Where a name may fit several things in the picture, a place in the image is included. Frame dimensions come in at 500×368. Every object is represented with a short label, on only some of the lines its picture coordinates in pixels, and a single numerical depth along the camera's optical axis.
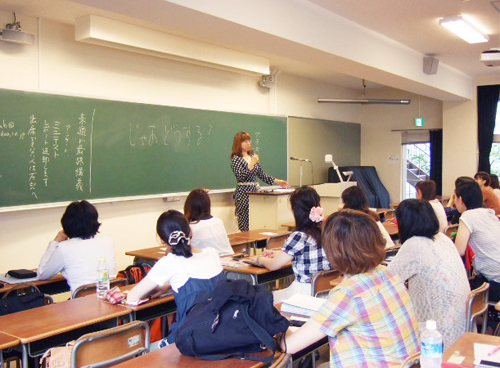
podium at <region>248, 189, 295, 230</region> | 7.02
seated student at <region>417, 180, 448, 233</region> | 5.46
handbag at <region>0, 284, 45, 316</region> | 2.89
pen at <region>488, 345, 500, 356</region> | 2.02
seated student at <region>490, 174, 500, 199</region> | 7.07
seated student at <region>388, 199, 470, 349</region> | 2.79
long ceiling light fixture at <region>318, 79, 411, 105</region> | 9.50
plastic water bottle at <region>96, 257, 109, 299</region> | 3.10
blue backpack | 1.95
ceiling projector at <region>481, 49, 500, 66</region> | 5.59
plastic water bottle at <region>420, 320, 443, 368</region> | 1.75
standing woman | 7.04
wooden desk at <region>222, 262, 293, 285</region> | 3.74
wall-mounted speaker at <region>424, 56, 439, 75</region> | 7.54
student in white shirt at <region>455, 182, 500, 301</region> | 3.89
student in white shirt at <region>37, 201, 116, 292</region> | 3.55
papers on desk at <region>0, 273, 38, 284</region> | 3.64
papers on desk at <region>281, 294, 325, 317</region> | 2.54
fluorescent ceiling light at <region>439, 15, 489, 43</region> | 5.53
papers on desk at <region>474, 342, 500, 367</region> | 1.93
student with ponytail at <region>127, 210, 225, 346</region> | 2.76
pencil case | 3.76
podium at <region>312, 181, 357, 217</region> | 7.91
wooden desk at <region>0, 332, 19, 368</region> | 2.30
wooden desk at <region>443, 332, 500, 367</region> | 1.99
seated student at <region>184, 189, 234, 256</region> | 4.35
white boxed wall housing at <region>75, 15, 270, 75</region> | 5.56
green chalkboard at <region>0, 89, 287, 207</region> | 5.31
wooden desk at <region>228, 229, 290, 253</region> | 5.04
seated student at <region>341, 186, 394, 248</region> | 4.34
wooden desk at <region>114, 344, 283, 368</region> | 1.96
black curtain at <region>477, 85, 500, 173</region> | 9.56
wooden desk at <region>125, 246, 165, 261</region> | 4.40
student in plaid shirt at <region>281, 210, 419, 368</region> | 1.89
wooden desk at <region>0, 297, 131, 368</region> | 2.47
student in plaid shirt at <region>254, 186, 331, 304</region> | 3.48
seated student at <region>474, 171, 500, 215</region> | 6.46
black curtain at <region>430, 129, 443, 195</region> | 10.47
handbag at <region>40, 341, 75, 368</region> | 2.32
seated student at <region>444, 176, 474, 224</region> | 6.54
